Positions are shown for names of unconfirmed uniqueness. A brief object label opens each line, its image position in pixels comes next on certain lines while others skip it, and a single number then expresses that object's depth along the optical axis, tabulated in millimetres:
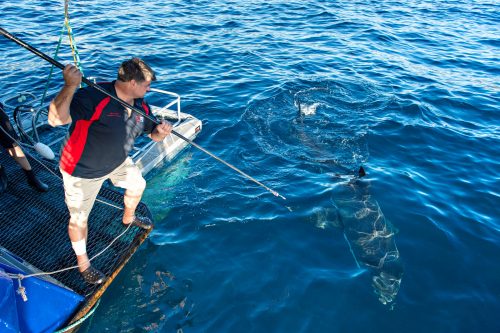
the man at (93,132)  3736
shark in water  5703
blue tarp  3793
